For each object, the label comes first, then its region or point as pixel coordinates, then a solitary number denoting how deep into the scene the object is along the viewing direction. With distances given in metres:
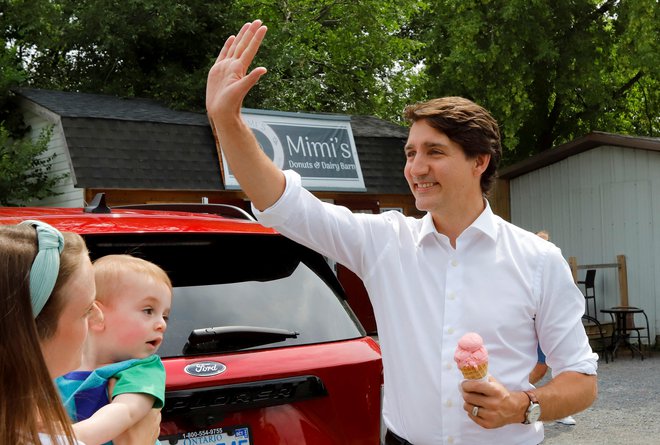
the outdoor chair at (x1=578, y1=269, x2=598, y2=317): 16.05
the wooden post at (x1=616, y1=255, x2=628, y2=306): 15.79
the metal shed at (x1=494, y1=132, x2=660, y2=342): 15.85
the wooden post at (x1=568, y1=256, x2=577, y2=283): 14.72
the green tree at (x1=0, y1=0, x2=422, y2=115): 21.25
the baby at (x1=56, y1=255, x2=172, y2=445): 2.31
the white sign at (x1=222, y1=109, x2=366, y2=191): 16.88
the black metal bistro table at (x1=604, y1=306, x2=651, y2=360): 15.46
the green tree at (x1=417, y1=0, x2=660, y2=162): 18.20
